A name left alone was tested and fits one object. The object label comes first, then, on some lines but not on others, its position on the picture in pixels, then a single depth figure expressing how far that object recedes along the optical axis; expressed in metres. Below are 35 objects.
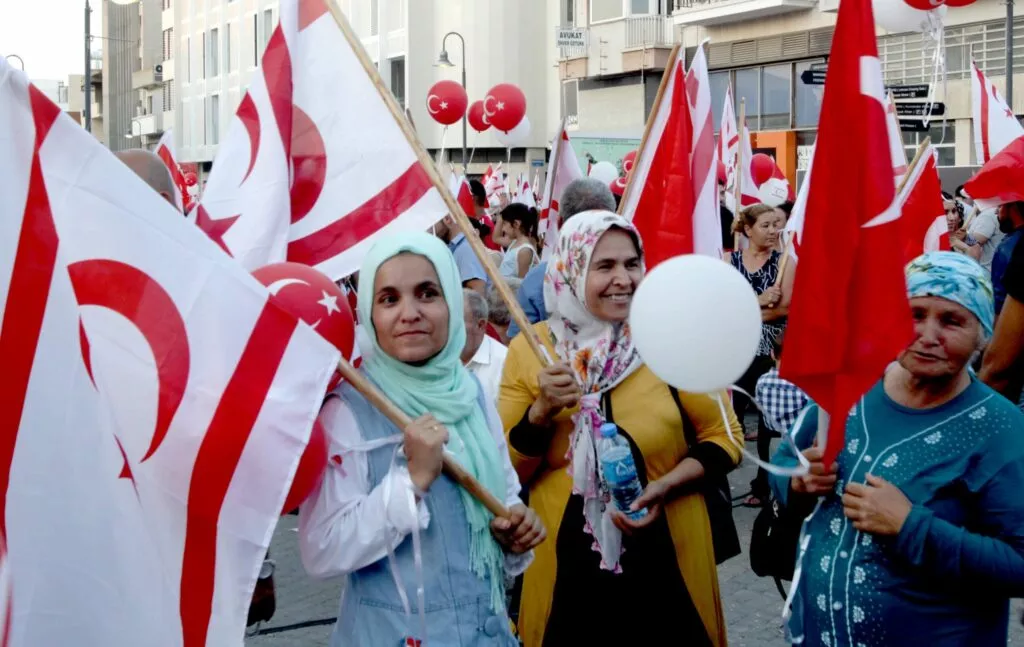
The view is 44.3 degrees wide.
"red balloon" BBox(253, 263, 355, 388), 3.18
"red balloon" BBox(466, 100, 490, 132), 17.22
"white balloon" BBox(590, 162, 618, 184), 14.50
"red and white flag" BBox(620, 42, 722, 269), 4.99
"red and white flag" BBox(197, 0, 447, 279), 4.37
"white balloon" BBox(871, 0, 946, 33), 8.82
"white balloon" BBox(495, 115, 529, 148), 16.75
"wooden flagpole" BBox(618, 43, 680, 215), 4.91
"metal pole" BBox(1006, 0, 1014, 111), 15.22
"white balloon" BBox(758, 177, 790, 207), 12.76
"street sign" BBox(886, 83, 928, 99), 10.16
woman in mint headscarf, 2.96
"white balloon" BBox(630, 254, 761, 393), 2.95
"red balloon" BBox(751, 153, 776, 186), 15.21
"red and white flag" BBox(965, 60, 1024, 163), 8.36
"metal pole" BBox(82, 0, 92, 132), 29.34
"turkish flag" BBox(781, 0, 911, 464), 2.98
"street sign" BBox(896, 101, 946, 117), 9.49
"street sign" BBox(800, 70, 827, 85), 8.84
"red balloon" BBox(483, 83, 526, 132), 15.97
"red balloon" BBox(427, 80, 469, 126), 15.85
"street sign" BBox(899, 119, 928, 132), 8.98
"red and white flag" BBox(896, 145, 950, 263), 6.93
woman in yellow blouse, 3.69
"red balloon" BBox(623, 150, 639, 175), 15.52
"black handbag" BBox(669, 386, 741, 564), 3.81
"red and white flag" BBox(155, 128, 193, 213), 9.74
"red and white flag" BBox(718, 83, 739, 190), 11.80
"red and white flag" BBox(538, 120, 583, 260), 9.62
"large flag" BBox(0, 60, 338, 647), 2.39
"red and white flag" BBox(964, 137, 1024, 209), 5.80
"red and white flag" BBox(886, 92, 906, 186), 5.91
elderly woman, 2.89
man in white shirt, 5.28
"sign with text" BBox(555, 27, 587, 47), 34.94
